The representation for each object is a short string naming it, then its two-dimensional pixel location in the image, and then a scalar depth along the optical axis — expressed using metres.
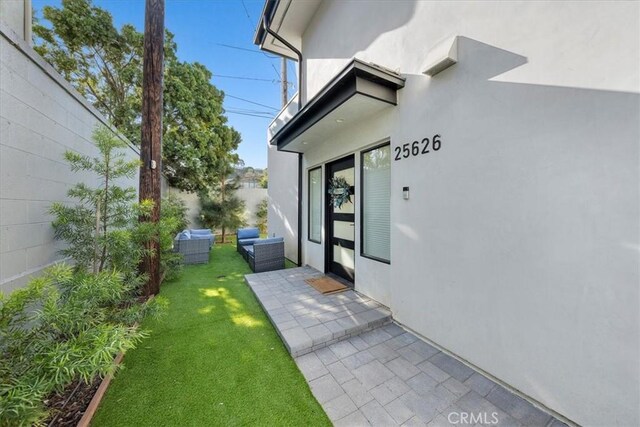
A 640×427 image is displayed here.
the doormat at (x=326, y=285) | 4.23
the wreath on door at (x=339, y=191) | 4.62
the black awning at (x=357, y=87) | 2.98
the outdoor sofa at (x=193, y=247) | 6.39
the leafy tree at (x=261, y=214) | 13.27
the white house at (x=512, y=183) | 1.61
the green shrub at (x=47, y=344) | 1.18
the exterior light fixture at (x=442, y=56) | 2.51
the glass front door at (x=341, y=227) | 4.57
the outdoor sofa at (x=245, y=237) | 7.49
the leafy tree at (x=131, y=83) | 8.73
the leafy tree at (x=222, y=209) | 10.91
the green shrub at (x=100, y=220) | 2.54
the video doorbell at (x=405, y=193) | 3.12
